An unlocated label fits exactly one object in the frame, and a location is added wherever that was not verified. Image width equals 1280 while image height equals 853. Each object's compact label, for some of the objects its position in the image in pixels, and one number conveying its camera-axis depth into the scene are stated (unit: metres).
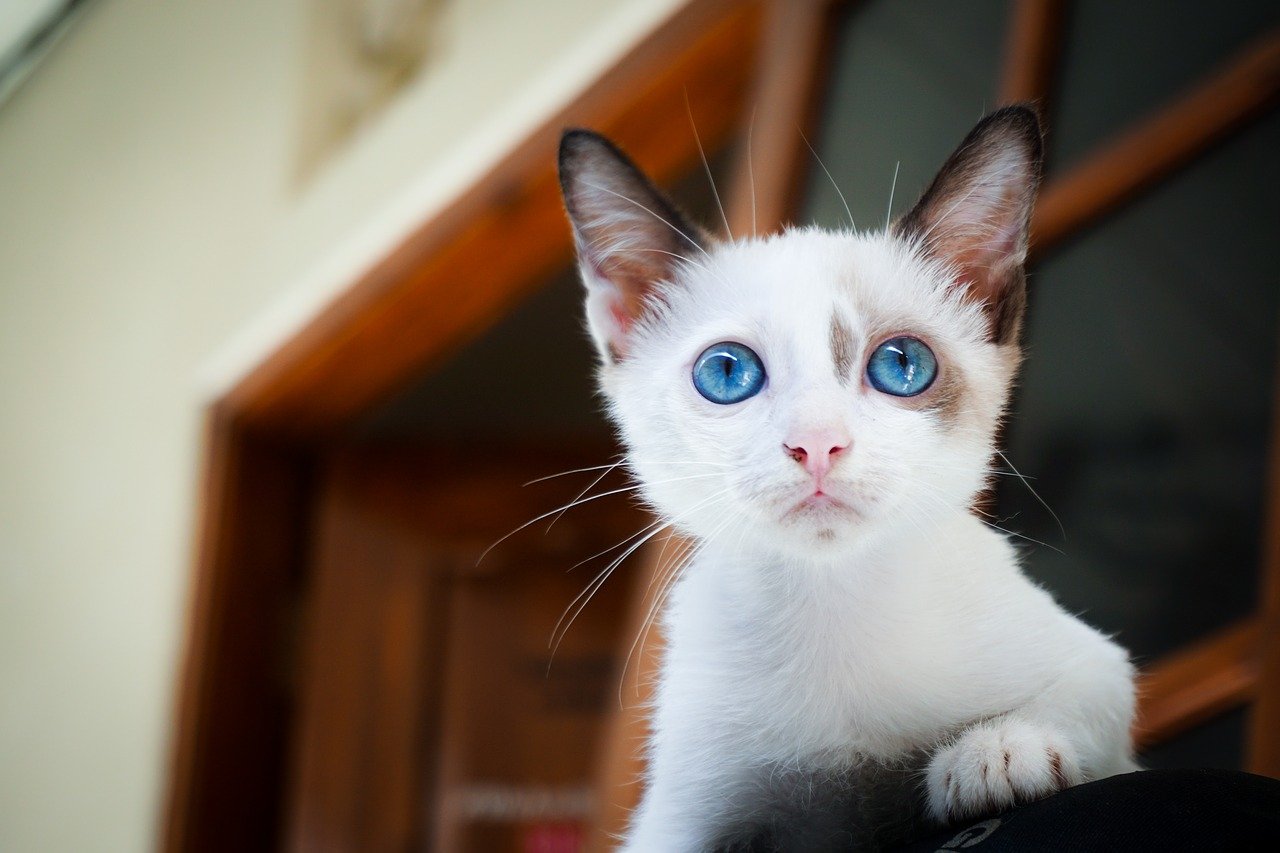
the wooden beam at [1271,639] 0.54
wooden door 1.25
